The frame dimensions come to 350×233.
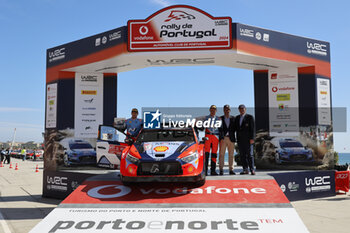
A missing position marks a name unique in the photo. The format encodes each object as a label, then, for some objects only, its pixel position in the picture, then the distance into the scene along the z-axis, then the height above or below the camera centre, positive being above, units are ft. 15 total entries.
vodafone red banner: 17.99 -4.30
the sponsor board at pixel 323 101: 33.12 +2.44
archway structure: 28.48 +6.30
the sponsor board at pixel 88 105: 35.14 +2.18
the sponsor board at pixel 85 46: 29.99 +8.23
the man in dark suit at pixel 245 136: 24.77 -0.99
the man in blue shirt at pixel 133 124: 27.55 -0.02
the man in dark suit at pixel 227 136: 25.34 -1.01
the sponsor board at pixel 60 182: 30.45 -6.13
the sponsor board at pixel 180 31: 28.27 +8.59
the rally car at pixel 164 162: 18.69 -2.37
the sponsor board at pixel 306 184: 28.63 -5.96
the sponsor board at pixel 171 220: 15.01 -4.93
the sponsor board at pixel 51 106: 35.17 +2.07
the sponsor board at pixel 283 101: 34.01 +2.55
